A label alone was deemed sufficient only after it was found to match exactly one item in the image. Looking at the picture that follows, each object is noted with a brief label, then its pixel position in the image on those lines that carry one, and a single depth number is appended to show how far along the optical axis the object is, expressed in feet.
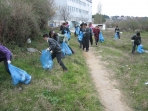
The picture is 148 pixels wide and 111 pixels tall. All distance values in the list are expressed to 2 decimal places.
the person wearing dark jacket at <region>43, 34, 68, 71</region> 15.28
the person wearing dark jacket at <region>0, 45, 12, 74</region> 12.61
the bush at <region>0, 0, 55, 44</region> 19.36
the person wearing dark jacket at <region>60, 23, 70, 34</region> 27.32
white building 109.69
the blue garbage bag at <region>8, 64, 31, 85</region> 12.67
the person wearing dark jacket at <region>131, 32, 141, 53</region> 27.44
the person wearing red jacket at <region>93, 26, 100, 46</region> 30.33
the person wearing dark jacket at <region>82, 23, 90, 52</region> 25.22
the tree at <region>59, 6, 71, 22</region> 90.23
